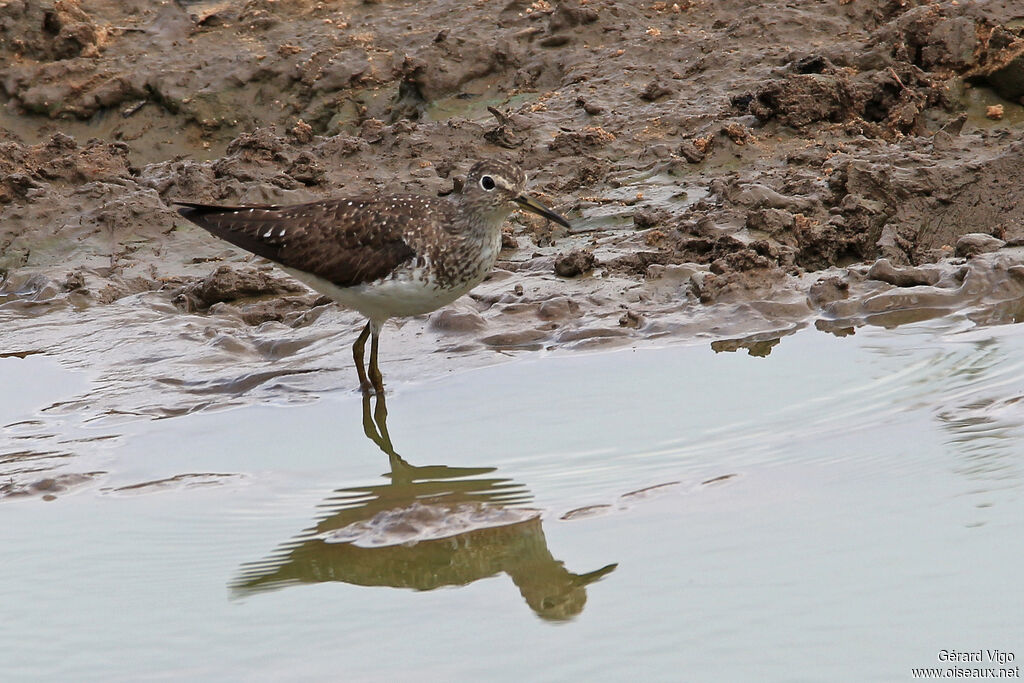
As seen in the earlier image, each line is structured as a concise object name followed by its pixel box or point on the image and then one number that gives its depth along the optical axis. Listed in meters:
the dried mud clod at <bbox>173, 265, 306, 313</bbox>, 19.25
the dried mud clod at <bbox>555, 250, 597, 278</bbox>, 18.34
